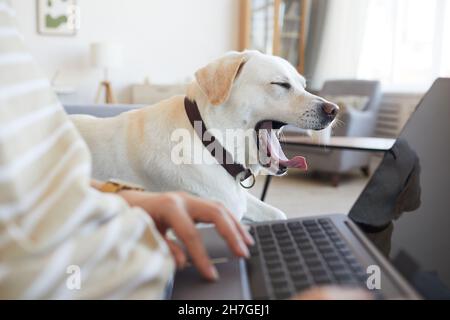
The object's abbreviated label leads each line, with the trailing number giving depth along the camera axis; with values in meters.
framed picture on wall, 4.49
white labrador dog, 0.86
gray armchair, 3.29
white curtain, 3.96
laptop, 0.39
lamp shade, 4.23
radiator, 3.46
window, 3.11
